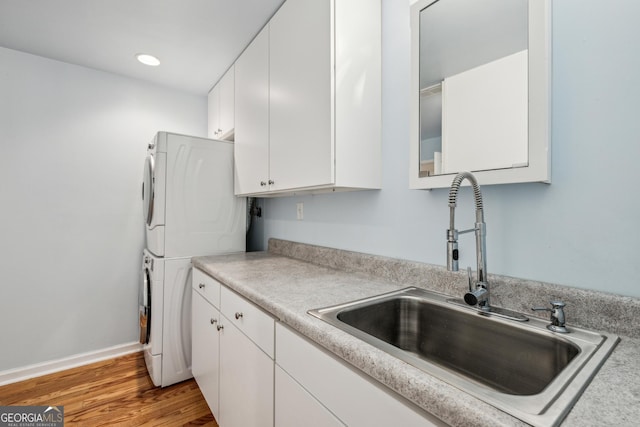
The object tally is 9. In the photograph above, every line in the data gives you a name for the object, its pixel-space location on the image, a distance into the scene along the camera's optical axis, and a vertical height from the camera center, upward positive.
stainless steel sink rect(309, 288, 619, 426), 0.51 -0.36
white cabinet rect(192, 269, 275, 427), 1.06 -0.66
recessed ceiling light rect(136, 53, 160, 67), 2.19 +1.18
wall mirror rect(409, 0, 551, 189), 0.88 +0.42
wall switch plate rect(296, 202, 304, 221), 2.01 +0.01
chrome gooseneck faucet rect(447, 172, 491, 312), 0.89 -0.12
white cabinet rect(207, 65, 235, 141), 2.26 +0.87
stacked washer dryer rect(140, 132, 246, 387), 1.97 -0.15
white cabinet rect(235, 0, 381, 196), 1.26 +0.55
